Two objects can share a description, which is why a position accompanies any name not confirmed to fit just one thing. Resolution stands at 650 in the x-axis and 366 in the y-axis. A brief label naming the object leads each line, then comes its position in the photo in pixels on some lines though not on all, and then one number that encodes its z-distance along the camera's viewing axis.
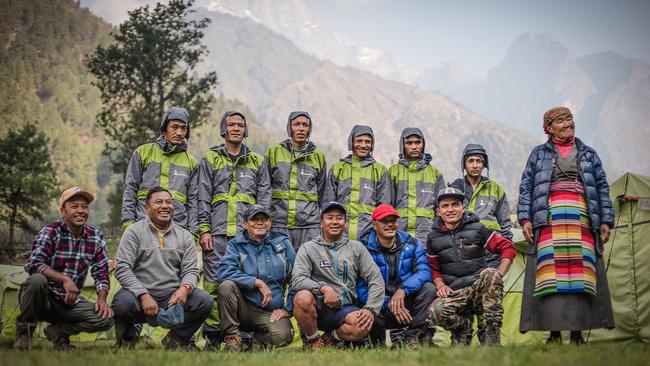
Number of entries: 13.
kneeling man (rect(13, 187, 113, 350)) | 5.60
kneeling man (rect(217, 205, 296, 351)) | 6.09
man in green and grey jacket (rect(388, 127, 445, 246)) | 7.53
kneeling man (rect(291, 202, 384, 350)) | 5.88
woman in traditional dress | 5.70
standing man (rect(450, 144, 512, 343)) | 7.53
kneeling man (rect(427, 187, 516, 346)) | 5.74
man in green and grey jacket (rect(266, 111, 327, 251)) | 7.30
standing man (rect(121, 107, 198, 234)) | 6.89
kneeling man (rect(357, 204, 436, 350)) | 6.12
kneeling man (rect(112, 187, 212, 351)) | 5.80
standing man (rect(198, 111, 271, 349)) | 6.97
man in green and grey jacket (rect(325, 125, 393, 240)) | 7.41
